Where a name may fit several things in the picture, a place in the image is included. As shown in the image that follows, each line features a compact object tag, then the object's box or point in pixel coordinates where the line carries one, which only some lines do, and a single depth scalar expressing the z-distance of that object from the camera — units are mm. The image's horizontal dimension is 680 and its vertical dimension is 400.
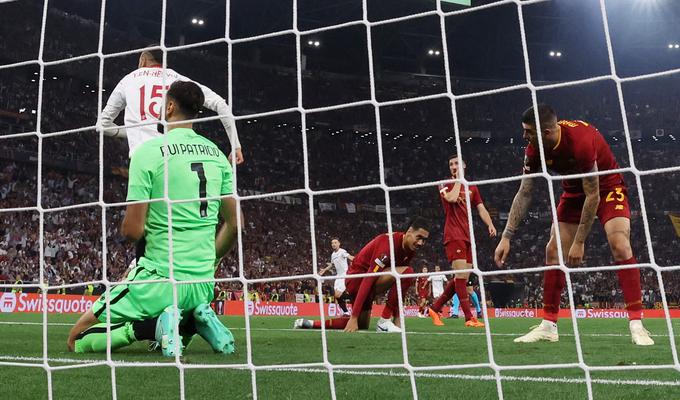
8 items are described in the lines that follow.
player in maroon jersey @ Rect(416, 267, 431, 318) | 14555
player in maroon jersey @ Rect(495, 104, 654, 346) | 4215
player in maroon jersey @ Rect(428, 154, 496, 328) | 7278
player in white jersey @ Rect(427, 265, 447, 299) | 14213
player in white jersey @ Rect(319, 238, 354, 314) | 11805
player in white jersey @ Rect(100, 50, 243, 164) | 4848
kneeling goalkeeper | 3711
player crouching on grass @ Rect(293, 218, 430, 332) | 6004
